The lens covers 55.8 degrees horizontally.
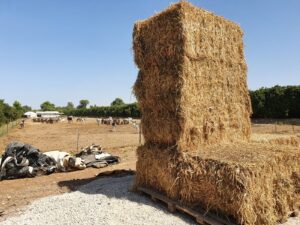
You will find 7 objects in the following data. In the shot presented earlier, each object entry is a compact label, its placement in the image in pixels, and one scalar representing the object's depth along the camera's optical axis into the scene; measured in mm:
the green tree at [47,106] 169475
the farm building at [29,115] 106625
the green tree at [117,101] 136000
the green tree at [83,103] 186875
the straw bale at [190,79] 6512
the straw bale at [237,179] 5082
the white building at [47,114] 108812
